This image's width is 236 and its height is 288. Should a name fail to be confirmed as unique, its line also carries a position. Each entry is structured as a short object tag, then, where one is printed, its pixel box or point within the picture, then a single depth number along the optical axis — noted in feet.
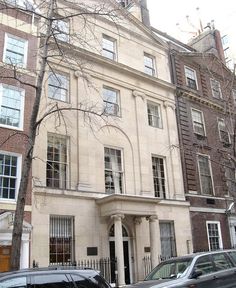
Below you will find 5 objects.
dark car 15.38
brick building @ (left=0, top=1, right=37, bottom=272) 36.06
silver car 22.47
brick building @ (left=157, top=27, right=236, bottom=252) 56.80
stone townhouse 41.52
